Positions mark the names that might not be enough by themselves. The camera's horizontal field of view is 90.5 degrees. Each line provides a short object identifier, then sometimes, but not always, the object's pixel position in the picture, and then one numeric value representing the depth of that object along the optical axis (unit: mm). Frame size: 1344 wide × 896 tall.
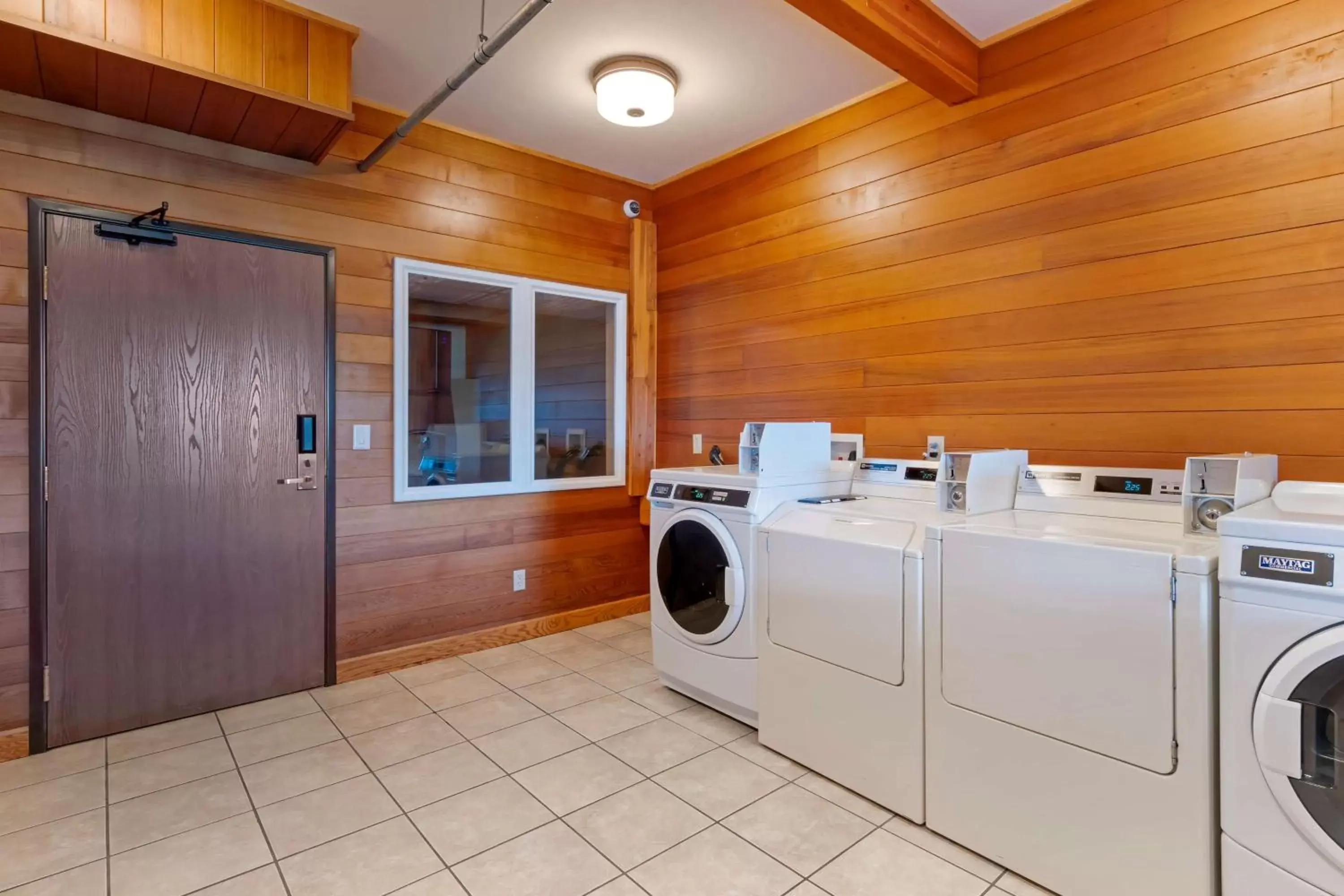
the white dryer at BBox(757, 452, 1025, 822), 2025
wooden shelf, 2053
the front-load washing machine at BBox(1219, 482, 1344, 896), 1302
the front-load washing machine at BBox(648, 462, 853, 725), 2596
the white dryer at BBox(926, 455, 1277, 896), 1501
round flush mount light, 2762
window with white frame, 3367
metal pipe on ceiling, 1924
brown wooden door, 2531
